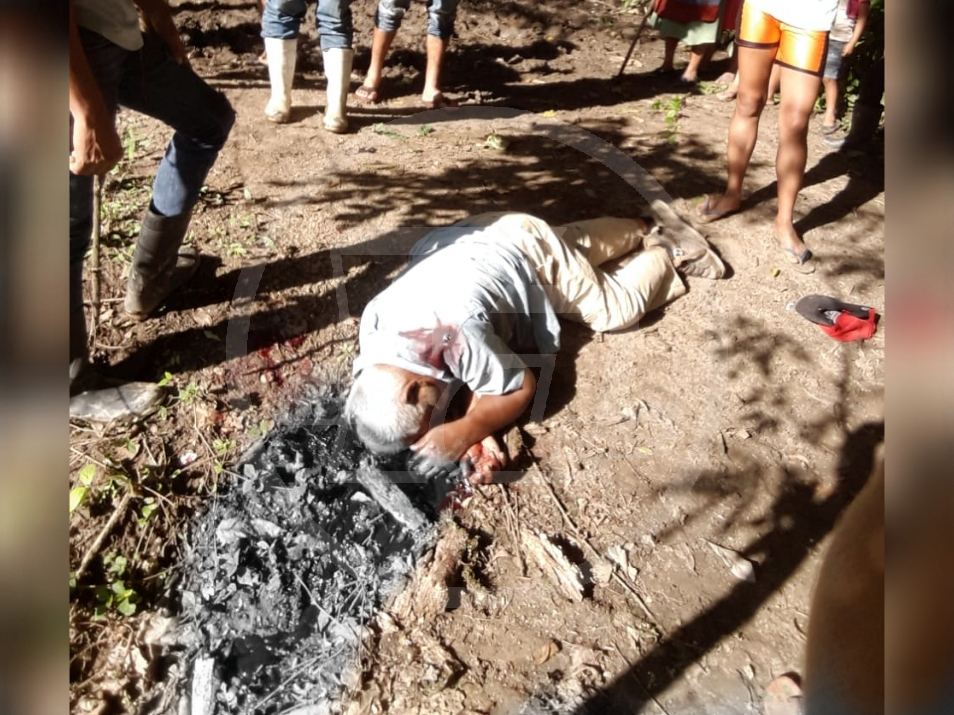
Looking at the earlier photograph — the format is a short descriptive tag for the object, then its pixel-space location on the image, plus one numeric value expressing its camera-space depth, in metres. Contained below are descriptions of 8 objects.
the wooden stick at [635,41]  4.63
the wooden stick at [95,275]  2.30
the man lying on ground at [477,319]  2.19
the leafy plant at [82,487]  2.00
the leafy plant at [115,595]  1.82
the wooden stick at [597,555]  1.96
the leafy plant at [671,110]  4.12
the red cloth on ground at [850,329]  2.77
